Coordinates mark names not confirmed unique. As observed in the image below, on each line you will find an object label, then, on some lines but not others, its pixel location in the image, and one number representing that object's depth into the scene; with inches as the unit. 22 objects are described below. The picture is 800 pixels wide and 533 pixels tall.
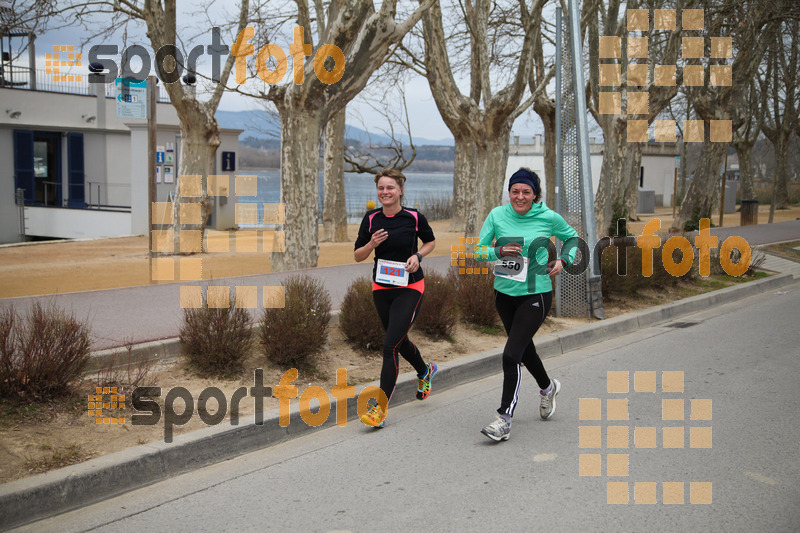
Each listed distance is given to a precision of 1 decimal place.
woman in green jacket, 242.2
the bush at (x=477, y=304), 390.9
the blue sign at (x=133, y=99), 569.3
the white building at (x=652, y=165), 2149.4
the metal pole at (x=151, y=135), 478.0
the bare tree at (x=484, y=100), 699.4
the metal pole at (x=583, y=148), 436.8
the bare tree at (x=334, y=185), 984.9
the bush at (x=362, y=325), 329.7
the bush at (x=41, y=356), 222.1
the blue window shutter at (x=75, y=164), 1323.8
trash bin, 1232.8
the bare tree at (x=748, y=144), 1682.3
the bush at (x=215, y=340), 279.7
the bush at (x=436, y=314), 357.1
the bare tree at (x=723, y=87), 903.7
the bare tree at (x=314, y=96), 533.6
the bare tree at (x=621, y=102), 880.9
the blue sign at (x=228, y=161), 1184.2
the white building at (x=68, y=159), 1160.2
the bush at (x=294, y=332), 292.4
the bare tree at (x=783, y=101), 1395.2
